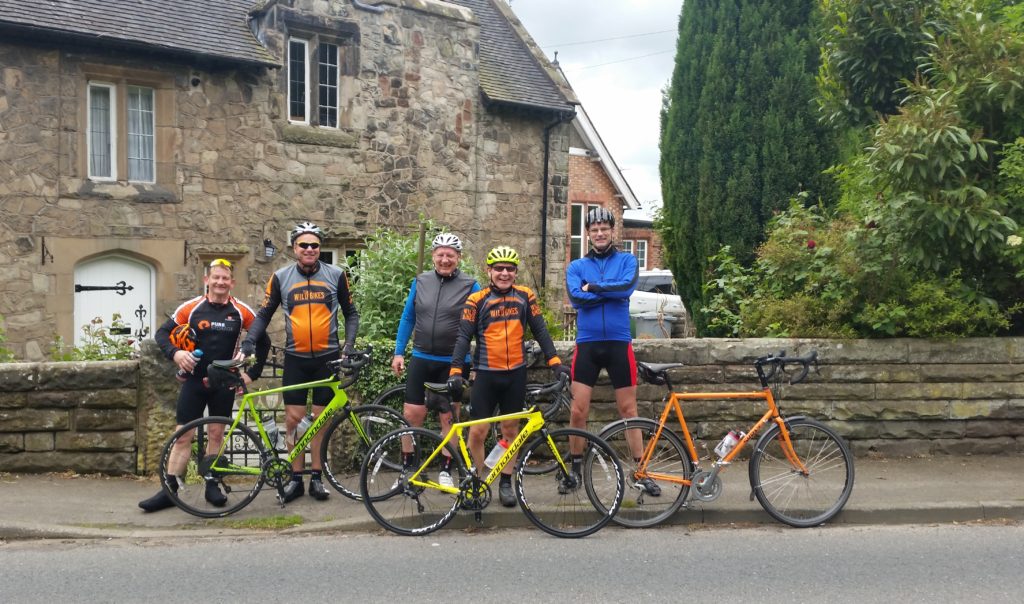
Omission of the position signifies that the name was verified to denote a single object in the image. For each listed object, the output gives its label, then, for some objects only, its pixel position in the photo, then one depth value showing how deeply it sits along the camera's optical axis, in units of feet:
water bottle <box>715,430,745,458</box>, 22.93
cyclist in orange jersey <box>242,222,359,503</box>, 23.38
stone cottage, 43.88
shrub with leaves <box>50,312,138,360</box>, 31.09
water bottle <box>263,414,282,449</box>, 23.35
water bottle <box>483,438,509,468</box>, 22.49
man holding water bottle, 22.98
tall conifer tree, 42.04
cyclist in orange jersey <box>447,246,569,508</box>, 22.58
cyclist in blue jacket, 23.77
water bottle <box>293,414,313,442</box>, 23.49
